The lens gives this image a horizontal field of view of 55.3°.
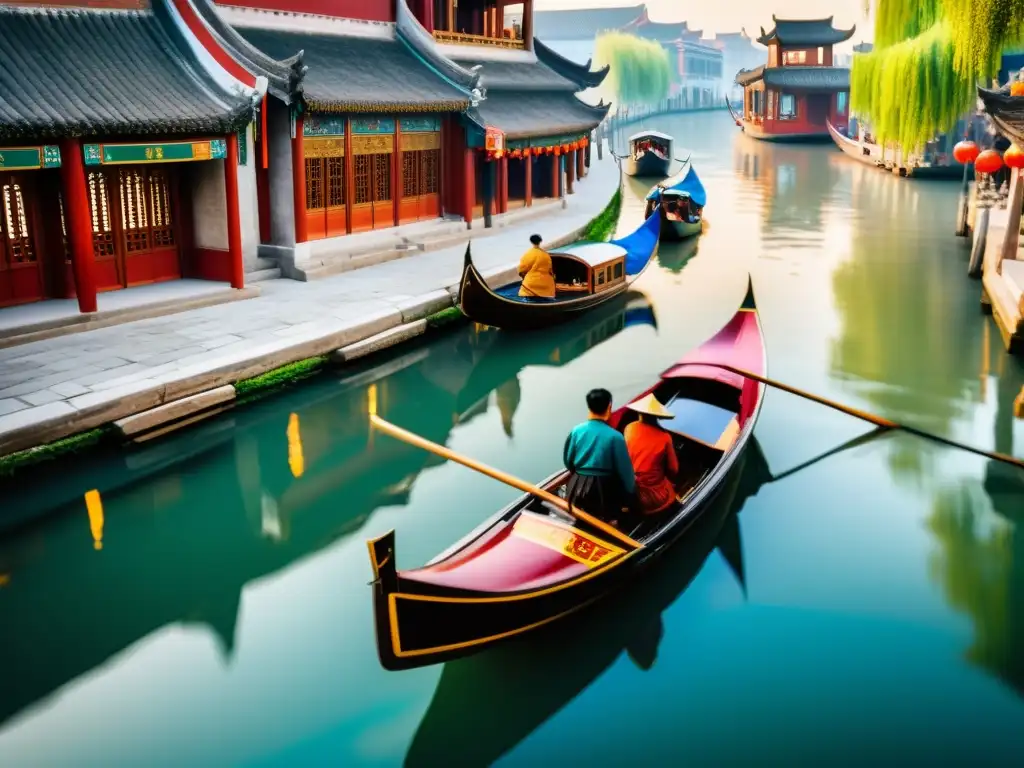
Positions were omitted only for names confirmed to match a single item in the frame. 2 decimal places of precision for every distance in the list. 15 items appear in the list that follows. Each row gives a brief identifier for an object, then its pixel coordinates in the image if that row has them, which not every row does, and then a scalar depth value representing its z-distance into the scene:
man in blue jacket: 6.20
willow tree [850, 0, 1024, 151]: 24.53
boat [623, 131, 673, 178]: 37.22
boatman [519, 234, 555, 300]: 13.57
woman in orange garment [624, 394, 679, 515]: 6.64
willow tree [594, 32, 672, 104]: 62.59
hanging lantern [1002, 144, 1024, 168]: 15.19
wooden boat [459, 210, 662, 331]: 12.80
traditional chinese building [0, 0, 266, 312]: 11.20
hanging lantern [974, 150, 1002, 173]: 18.12
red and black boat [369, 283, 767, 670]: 4.95
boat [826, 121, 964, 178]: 33.94
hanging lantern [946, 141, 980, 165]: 20.03
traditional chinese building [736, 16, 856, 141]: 54.16
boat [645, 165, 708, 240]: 22.27
